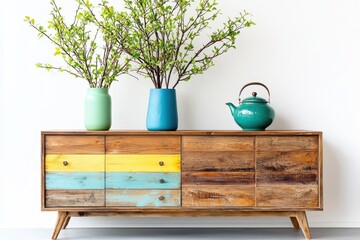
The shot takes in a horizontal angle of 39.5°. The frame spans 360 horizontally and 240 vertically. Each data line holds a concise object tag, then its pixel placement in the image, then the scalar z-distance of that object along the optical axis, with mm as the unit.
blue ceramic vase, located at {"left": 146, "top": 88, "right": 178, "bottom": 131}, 2758
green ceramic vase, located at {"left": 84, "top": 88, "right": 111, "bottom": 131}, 2736
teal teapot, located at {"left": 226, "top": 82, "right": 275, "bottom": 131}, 2713
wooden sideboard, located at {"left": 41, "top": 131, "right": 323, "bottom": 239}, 2613
